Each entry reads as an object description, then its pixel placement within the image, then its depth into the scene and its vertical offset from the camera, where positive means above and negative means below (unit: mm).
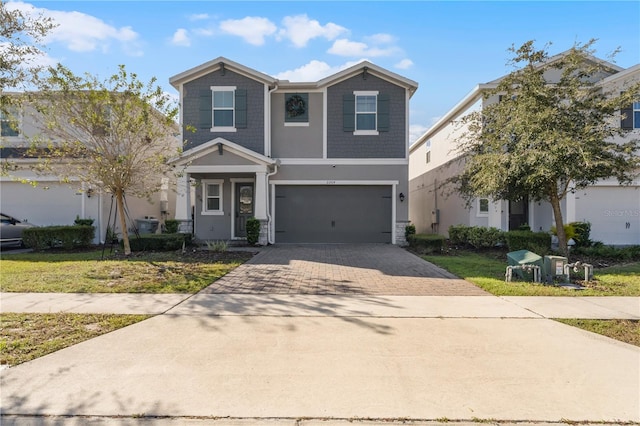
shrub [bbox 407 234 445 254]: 12838 -877
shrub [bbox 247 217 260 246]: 13422 -439
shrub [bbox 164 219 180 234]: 14180 -290
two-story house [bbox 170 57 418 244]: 14648 +3194
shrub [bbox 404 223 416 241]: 14267 -473
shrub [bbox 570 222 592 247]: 12672 -492
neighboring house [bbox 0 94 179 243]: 14656 +628
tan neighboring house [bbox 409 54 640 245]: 13844 +462
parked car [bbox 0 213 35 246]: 12742 -439
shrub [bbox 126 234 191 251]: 12086 -812
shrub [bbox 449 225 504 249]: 13031 -601
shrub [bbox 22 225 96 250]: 12359 -667
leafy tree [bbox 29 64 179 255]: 9469 +2370
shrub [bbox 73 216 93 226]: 14148 -189
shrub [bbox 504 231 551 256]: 11156 -656
